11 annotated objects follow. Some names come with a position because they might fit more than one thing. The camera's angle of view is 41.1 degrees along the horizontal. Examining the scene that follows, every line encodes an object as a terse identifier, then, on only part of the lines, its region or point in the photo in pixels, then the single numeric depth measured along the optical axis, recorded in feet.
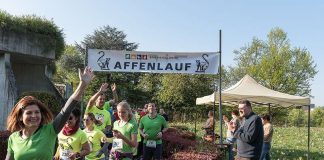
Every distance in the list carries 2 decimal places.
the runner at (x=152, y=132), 31.76
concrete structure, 66.08
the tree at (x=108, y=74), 167.22
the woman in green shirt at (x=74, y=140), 17.85
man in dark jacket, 24.04
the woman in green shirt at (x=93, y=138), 21.35
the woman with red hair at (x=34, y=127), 12.07
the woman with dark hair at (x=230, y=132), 38.47
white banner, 39.11
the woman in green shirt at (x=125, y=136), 22.22
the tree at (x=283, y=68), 174.40
